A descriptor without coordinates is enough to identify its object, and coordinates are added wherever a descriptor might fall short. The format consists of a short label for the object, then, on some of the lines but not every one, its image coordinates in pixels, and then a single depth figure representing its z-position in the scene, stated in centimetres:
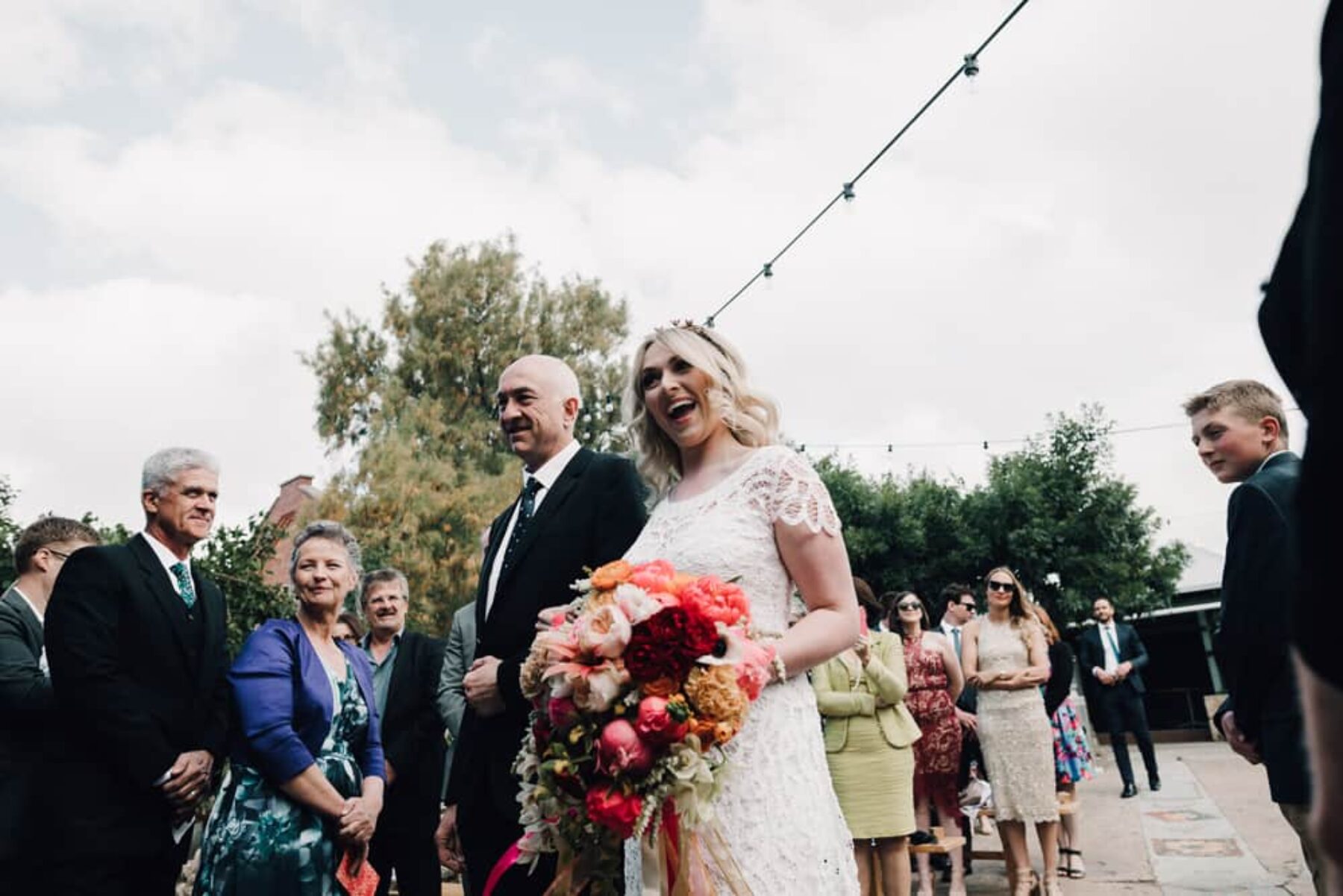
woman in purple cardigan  345
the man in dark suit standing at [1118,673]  1113
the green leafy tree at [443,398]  2147
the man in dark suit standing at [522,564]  282
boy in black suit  314
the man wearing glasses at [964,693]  805
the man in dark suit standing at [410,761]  473
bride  236
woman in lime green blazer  570
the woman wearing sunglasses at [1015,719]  647
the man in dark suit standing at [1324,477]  59
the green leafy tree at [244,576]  764
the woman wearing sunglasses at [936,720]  719
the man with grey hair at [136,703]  338
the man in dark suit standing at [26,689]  337
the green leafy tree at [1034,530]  2198
